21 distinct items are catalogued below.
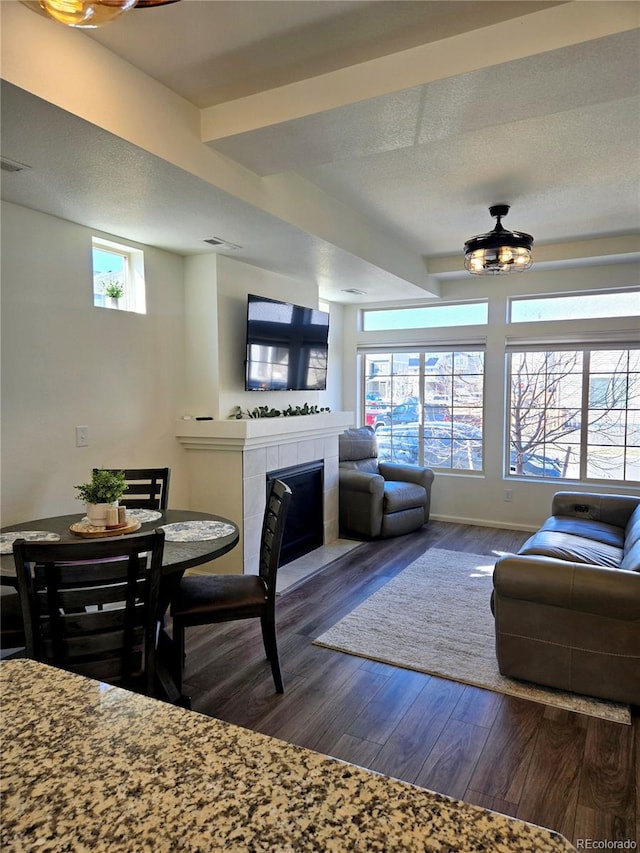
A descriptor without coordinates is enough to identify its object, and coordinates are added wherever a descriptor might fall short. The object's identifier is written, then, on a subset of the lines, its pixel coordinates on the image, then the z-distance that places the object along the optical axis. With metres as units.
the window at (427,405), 6.22
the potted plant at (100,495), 2.53
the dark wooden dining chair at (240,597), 2.52
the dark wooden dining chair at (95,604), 1.77
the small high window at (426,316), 6.16
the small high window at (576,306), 5.43
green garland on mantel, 4.39
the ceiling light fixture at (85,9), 1.09
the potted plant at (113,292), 3.62
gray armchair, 5.41
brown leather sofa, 2.49
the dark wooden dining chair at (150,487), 3.32
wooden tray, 2.46
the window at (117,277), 3.57
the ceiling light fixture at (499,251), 3.88
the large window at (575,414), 5.48
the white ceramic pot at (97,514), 2.53
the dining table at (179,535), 2.20
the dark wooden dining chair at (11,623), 2.20
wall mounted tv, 4.39
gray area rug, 2.73
